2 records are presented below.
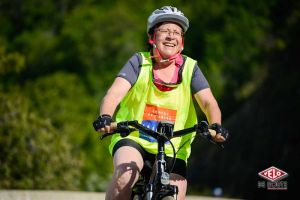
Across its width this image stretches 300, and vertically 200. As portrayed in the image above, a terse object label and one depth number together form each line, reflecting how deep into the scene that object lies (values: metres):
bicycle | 11.91
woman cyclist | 13.21
